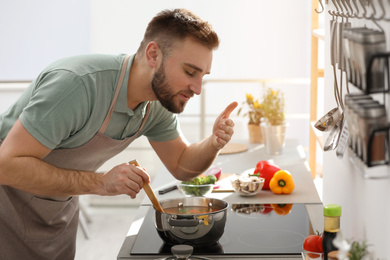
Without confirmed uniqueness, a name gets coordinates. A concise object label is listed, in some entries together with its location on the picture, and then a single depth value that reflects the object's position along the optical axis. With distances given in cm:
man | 231
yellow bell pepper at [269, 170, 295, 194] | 280
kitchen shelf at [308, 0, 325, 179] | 369
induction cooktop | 228
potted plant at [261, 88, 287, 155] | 348
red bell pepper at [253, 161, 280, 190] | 294
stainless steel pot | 226
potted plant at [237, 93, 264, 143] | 378
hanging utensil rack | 166
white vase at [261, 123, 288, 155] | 347
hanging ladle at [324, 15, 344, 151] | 222
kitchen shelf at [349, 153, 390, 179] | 172
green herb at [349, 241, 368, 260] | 180
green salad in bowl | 280
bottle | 198
